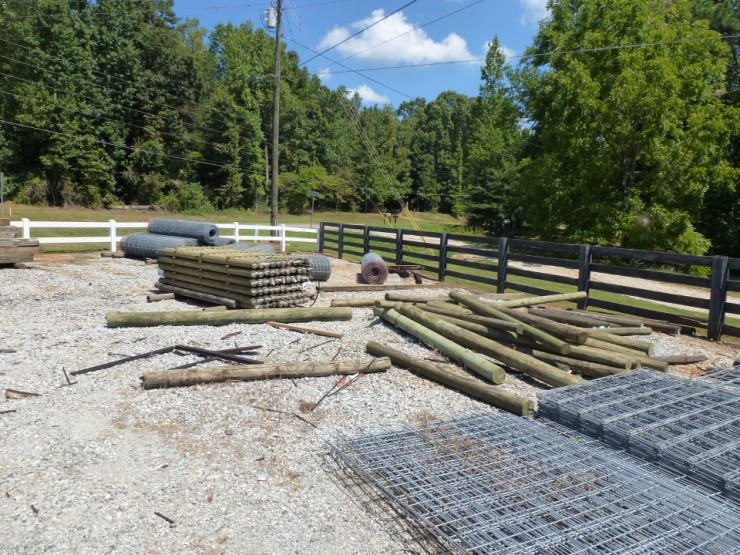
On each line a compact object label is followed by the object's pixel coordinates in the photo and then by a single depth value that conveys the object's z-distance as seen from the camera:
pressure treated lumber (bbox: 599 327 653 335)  7.46
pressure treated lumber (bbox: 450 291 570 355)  6.01
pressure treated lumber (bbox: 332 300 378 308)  9.17
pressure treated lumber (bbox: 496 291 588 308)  8.58
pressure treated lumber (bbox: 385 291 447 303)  8.84
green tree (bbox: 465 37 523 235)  32.28
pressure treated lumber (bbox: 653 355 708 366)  6.63
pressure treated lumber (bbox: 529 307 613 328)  7.64
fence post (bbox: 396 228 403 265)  14.86
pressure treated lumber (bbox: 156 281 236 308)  8.41
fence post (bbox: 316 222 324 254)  18.88
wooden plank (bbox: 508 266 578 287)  10.01
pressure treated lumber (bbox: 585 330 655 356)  6.51
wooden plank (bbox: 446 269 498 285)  11.72
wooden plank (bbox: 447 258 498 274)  12.19
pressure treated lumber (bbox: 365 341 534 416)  4.77
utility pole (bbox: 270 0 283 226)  20.94
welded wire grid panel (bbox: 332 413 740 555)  2.77
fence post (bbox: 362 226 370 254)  16.23
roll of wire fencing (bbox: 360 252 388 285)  12.49
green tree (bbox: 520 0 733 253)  18.59
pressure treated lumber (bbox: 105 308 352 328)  7.13
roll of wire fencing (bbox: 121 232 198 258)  13.70
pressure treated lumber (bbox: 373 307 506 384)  5.54
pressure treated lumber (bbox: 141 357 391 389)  5.00
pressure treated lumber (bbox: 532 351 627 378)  5.71
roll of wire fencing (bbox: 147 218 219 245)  13.69
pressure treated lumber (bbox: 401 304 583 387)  5.55
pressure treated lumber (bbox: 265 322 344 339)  7.24
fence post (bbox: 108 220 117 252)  15.35
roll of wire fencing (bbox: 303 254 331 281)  12.20
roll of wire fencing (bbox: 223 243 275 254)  12.81
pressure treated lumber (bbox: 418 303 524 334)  6.35
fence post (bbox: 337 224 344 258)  17.80
